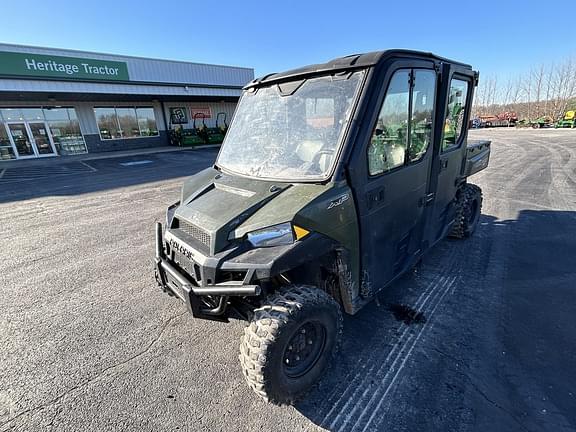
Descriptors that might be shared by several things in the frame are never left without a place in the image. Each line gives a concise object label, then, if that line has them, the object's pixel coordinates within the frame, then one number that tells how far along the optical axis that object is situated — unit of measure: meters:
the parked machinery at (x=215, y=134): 23.84
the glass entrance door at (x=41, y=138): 17.98
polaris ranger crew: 1.89
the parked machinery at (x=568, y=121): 27.39
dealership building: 15.62
